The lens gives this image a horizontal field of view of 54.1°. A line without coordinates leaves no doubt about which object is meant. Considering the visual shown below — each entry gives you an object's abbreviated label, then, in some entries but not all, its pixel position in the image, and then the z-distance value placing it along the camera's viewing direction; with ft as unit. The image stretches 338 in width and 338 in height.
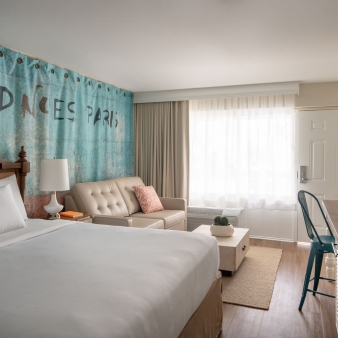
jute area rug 9.74
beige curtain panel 18.24
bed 3.98
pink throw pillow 15.53
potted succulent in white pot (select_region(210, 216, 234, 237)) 12.48
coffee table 11.32
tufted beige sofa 13.05
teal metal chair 8.80
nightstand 11.64
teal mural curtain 11.06
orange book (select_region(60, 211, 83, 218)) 11.76
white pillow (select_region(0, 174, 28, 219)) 9.96
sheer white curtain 16.55
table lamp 11.14
